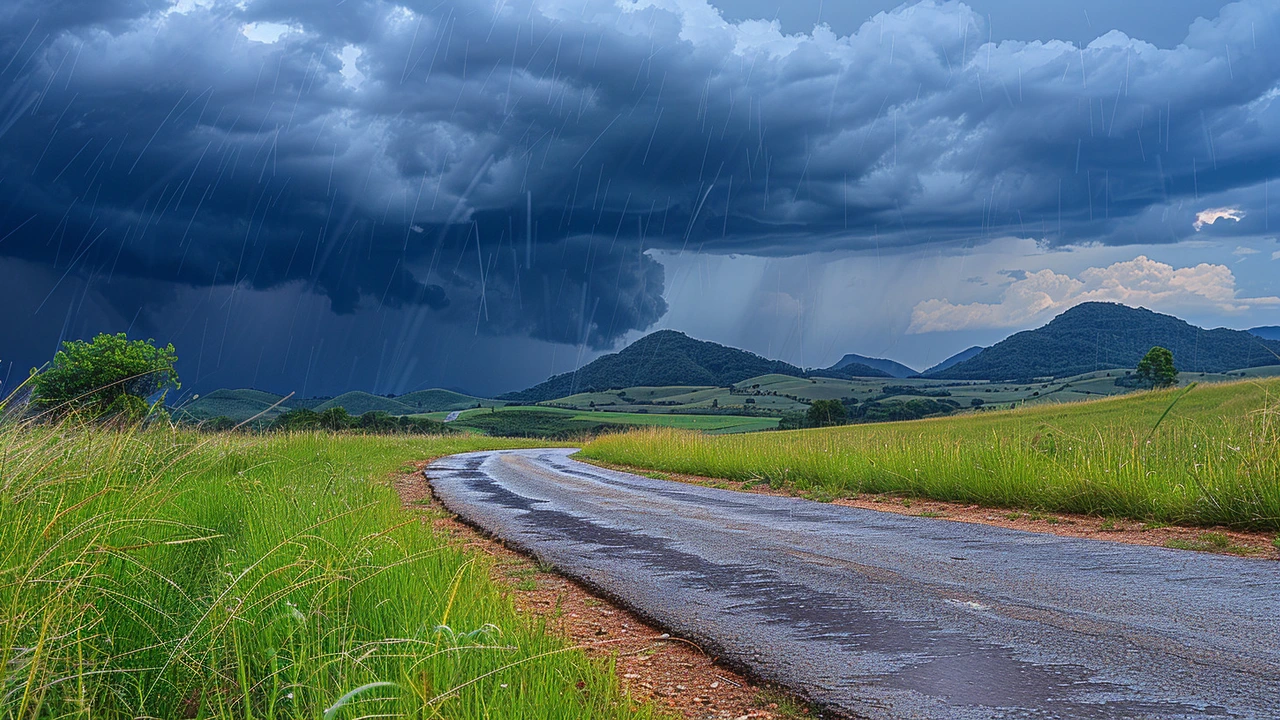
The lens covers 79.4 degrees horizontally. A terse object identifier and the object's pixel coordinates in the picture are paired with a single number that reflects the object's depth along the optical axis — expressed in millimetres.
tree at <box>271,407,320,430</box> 45803
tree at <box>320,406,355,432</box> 42738
